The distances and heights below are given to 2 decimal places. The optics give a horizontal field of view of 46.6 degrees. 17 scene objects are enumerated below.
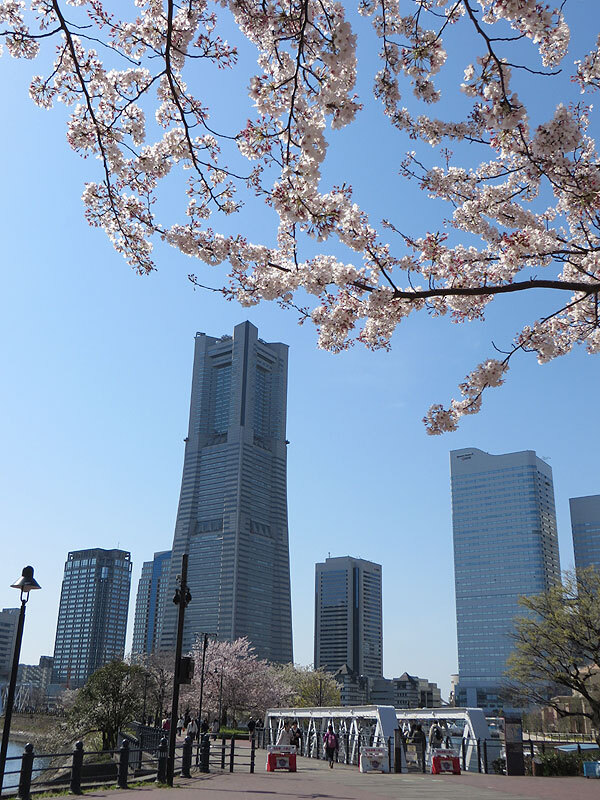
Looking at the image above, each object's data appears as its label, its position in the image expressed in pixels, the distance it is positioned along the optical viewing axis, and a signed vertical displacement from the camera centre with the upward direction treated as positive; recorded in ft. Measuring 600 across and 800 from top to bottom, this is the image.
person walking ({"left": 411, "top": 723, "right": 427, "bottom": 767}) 79.00 -8.63
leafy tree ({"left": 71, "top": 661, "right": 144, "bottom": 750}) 110.52 -6.98
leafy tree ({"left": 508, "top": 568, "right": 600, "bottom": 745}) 94.89 +3.64
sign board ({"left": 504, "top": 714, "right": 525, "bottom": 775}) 72.95 -7.65
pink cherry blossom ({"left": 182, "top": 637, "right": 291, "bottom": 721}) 201.05 -7.92
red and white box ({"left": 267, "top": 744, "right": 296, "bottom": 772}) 73.41 -9.52
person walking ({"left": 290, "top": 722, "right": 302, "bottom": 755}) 103.54 -10.57
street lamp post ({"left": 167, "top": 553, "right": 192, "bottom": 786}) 55.11 +1.80
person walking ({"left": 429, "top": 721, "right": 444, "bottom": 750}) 86.53 -8.22
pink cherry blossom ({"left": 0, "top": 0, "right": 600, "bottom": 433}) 20.77 +16.70
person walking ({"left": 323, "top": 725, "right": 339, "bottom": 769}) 82.64 -9.26
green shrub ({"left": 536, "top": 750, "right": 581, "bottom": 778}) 74.28 -9.74
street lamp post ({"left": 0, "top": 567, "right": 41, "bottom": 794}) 37.91 +0.98
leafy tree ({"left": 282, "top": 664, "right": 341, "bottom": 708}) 251.80 -8.83
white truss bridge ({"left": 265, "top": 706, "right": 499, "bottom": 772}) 78.74 -7.09
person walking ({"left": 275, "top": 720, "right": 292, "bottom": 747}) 89.25 -9.25
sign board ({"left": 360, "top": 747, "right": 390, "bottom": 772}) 75.19 -9.64
